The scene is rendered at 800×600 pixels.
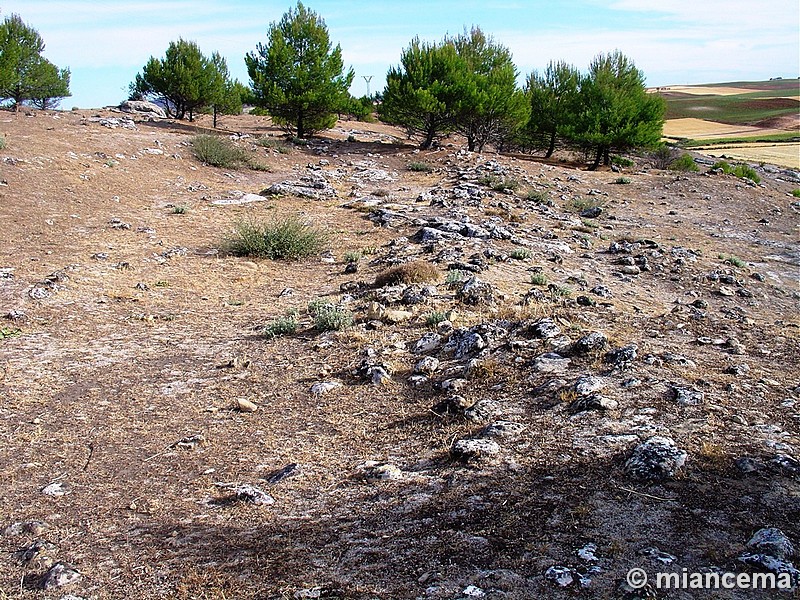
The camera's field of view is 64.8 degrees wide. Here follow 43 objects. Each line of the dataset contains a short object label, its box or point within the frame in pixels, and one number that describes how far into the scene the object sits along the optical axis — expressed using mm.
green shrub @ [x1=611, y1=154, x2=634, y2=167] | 29734
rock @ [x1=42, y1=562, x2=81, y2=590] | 3043
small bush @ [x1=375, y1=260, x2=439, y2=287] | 8164
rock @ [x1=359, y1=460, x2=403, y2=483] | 3945
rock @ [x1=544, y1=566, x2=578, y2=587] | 2623
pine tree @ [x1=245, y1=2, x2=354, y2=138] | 26766
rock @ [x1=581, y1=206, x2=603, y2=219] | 15792
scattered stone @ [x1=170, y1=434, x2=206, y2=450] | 4562
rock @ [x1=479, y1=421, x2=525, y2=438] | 4254
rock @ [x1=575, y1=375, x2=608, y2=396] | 4633
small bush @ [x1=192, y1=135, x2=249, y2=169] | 19203
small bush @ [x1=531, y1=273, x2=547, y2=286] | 8453
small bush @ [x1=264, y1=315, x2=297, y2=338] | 6805
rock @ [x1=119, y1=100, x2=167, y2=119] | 36781
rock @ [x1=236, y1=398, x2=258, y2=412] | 5133
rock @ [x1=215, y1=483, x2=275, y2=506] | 3768
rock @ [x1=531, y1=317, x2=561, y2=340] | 5887
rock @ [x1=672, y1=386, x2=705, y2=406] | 4348
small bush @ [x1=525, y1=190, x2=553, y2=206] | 16781
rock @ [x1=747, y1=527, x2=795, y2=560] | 2719
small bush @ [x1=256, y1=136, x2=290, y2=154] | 23391
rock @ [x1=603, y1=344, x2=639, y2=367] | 5113
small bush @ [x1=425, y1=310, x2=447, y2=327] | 6664
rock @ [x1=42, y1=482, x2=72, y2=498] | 3986
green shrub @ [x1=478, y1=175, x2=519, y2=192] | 18016
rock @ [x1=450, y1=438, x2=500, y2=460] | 3980
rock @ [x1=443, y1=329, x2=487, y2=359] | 5797
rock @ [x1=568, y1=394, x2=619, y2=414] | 4363
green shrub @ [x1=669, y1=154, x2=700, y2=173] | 28198
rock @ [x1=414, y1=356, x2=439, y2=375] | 5637
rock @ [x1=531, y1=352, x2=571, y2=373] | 5199
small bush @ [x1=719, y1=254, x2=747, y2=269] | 10844
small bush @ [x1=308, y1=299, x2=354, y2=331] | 6754
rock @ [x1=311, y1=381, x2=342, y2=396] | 5402
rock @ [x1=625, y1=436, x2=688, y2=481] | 3473
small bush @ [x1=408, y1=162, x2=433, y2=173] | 22438
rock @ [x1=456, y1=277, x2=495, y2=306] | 7285
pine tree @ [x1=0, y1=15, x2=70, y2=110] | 28047
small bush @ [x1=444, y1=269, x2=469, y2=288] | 7889
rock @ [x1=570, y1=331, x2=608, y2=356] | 5387
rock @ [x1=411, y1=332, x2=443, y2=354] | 6141
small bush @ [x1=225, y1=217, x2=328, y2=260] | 10148
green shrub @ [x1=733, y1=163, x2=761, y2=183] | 25941
